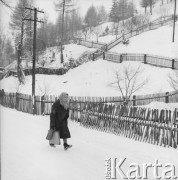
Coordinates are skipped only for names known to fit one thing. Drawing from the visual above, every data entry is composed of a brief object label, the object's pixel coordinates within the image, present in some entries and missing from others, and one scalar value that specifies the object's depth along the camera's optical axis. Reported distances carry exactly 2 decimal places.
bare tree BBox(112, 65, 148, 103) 28.88
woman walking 9.80
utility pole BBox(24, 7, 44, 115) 22.67
